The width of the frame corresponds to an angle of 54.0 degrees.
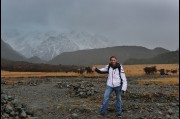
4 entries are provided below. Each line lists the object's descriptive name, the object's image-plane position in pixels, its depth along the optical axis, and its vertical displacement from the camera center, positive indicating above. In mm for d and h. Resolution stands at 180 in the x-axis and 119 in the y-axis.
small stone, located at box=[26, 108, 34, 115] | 7422 -1979
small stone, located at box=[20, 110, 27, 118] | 6878 -1941
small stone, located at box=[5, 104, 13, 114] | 6988 -1766
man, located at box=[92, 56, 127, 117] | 6836 -492
